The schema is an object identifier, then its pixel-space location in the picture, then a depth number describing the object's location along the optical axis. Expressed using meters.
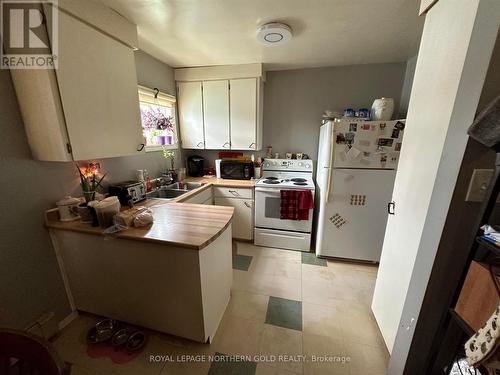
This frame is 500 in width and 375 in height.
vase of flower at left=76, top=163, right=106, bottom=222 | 1.39
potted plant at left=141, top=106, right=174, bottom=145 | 2.38
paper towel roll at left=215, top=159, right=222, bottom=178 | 2.82
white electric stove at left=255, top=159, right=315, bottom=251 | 2.44
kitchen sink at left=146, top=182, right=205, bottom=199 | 2.29
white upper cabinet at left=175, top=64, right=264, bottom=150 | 2.54
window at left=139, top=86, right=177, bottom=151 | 2.31
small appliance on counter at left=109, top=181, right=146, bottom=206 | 1.74
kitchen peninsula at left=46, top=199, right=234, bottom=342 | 1.20
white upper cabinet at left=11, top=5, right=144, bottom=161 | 1.15
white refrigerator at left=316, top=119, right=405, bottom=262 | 1.96
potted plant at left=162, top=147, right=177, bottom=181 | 2.58
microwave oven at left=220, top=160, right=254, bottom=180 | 2.78
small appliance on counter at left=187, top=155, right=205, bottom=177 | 2.98
